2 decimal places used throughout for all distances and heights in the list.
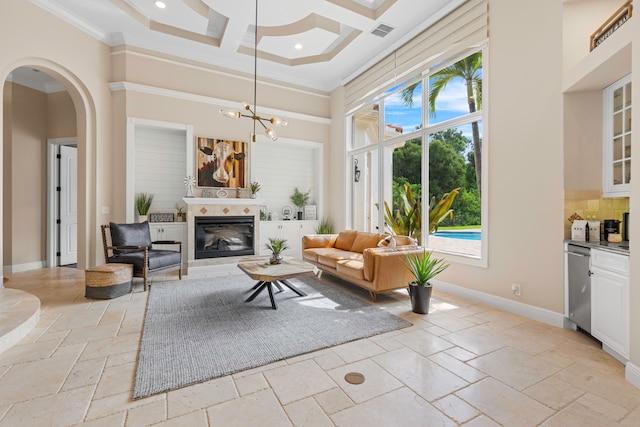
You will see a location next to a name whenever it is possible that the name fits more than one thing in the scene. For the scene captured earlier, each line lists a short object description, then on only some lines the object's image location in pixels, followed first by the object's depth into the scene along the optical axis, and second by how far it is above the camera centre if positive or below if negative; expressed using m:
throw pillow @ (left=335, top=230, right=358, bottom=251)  5.49 -0.51
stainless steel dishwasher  2.75 -0.71
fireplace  5.68 -0.48
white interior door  6.13 +0.16
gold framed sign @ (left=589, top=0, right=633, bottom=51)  2.48 +1.71
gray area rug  2.27 -1.19
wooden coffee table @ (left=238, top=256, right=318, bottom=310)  3.49 -0.73
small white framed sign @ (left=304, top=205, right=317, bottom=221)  7.20 +0.02
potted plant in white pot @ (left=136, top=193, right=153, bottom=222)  5.41 +0.10
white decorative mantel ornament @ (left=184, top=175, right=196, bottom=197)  5.69 +0.56
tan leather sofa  3.85 -0.71
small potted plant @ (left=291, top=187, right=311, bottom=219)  7.17 +0.34
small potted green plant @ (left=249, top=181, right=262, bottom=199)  6.27 +0.53
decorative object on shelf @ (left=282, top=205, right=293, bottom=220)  7.05 +0.01
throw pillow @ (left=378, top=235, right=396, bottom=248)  4.37 -0.43
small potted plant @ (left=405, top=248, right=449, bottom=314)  3.46 -0.89
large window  4.16 +0.91
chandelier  3.70 +1.25
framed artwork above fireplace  5.91 +1.04
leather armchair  4.33 -0.61
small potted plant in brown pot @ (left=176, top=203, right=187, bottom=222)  5.82 -0.07
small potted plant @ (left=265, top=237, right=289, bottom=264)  4.04 -0.53
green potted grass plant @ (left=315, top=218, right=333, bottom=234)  7.00 -0.34
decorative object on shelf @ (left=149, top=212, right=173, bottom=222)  5.65 -0.09
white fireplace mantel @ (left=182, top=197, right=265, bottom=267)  5.57 +0.05
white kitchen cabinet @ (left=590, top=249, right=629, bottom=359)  2.31 -0.74
